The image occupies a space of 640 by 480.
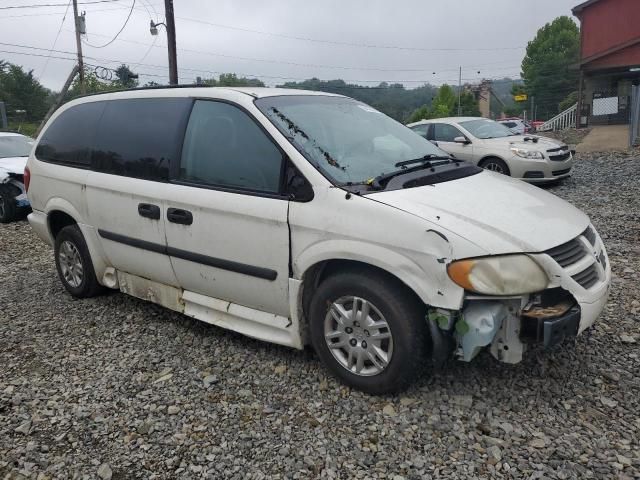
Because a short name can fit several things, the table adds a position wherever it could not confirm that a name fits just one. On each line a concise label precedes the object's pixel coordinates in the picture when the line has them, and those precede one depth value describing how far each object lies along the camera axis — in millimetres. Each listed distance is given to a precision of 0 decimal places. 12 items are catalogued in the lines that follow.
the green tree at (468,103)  61128
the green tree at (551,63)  53719
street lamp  19834
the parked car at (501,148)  10148
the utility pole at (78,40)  28109
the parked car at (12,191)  9156
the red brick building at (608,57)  23891
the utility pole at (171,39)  17828
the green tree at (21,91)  48831
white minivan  2715
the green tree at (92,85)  42469
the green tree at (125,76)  24642
